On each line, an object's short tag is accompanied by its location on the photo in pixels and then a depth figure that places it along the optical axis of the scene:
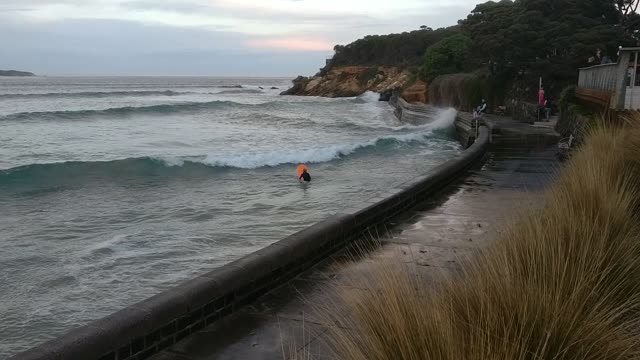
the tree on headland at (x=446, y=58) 54.66
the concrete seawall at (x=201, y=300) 4.21
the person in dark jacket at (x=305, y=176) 18.11
